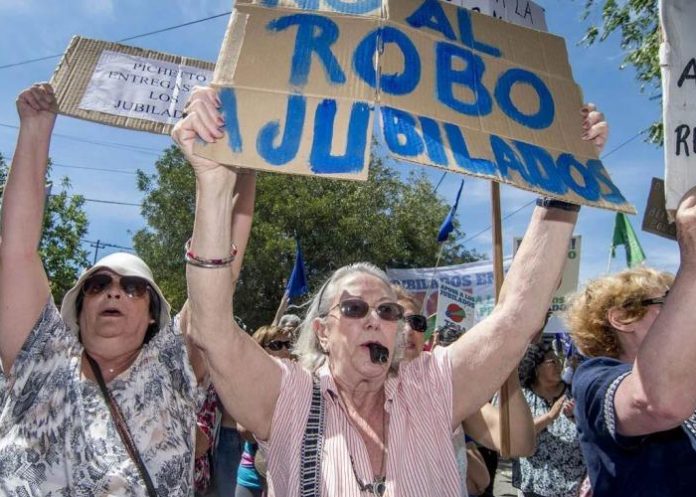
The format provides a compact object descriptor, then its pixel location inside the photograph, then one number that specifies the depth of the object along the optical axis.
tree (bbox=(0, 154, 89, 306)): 15.80
